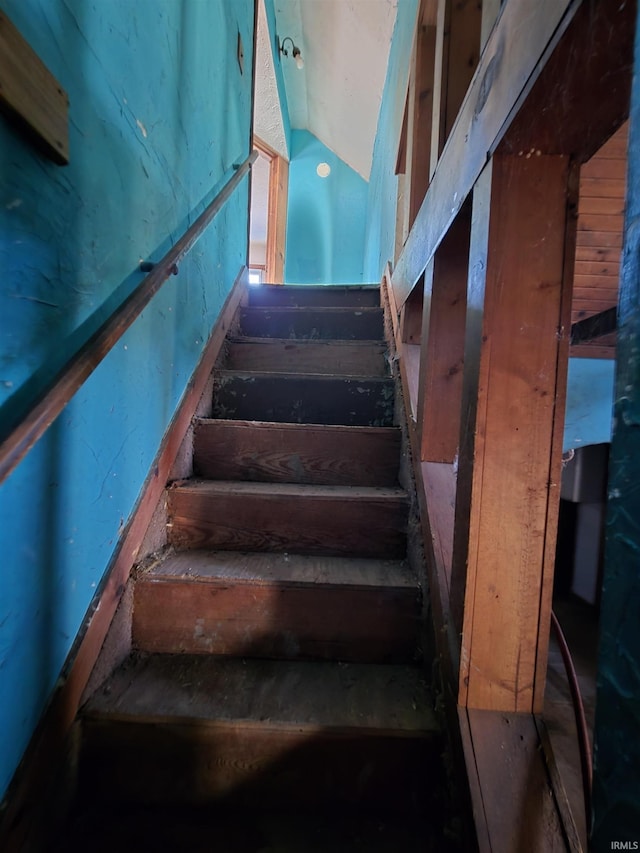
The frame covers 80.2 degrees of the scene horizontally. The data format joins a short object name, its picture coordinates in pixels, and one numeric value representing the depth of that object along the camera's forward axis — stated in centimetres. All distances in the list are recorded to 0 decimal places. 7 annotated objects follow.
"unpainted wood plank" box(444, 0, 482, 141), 106
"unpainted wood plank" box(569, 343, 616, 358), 241
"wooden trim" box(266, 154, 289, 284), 451
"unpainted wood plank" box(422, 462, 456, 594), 95
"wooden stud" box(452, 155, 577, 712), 72
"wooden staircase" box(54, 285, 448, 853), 79
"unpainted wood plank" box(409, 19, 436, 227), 150
